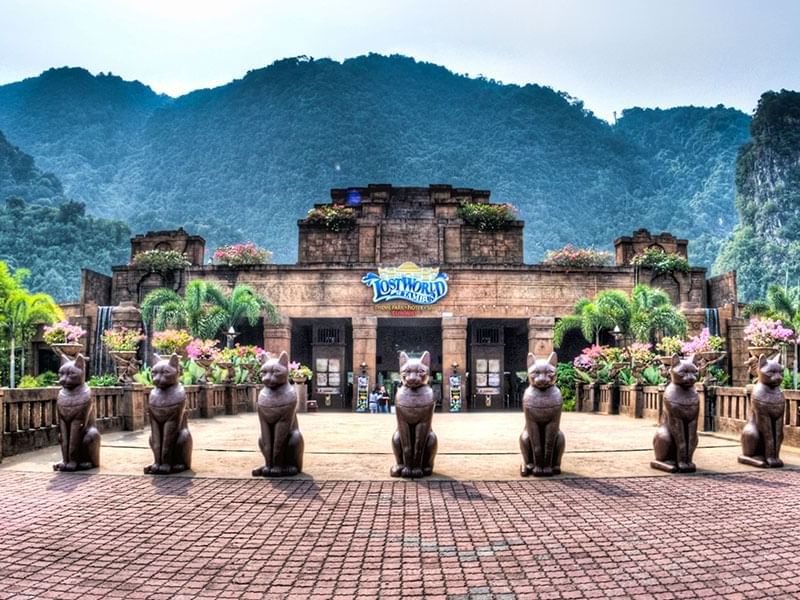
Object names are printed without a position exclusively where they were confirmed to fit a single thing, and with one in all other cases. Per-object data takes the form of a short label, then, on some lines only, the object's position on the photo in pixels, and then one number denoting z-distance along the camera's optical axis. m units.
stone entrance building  28.28
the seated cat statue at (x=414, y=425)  7.28
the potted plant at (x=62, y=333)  16.55
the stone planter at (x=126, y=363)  15.16
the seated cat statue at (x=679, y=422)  7.67
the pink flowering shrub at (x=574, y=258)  29.98
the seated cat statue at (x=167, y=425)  7.52
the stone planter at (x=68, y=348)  12.06
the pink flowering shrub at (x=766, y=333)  14.92
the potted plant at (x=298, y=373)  22.19
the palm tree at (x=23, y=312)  27.23
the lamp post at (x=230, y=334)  22.59
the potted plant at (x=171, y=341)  17.97
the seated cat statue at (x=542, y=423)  7.29
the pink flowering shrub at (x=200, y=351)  18.48
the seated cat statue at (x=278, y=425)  7.31
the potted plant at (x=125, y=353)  15.27
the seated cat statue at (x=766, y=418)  7.82
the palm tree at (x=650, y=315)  21.94
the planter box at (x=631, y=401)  17.81
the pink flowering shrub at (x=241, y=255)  29.94
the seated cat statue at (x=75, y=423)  7.71
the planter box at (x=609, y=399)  19.94
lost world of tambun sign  28.27
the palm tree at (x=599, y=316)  23.16
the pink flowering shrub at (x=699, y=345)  15.88
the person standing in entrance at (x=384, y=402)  27.30
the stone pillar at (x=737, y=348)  28.00
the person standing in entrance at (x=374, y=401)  26.95
